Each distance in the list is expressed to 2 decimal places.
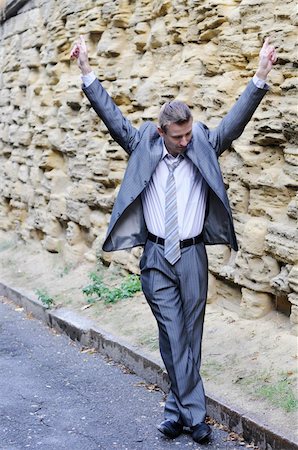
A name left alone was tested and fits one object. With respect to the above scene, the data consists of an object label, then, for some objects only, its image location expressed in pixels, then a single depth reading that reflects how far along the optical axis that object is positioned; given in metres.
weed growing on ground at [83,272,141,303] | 13.22
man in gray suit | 8.36
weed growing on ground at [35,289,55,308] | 14.15
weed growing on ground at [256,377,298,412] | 8.47
